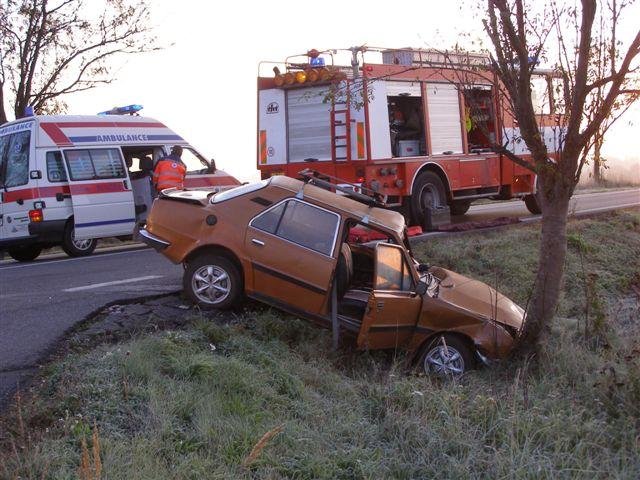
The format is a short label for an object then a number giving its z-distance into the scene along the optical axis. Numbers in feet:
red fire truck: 43.45
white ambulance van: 41.73
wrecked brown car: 24.31
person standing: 43.39
